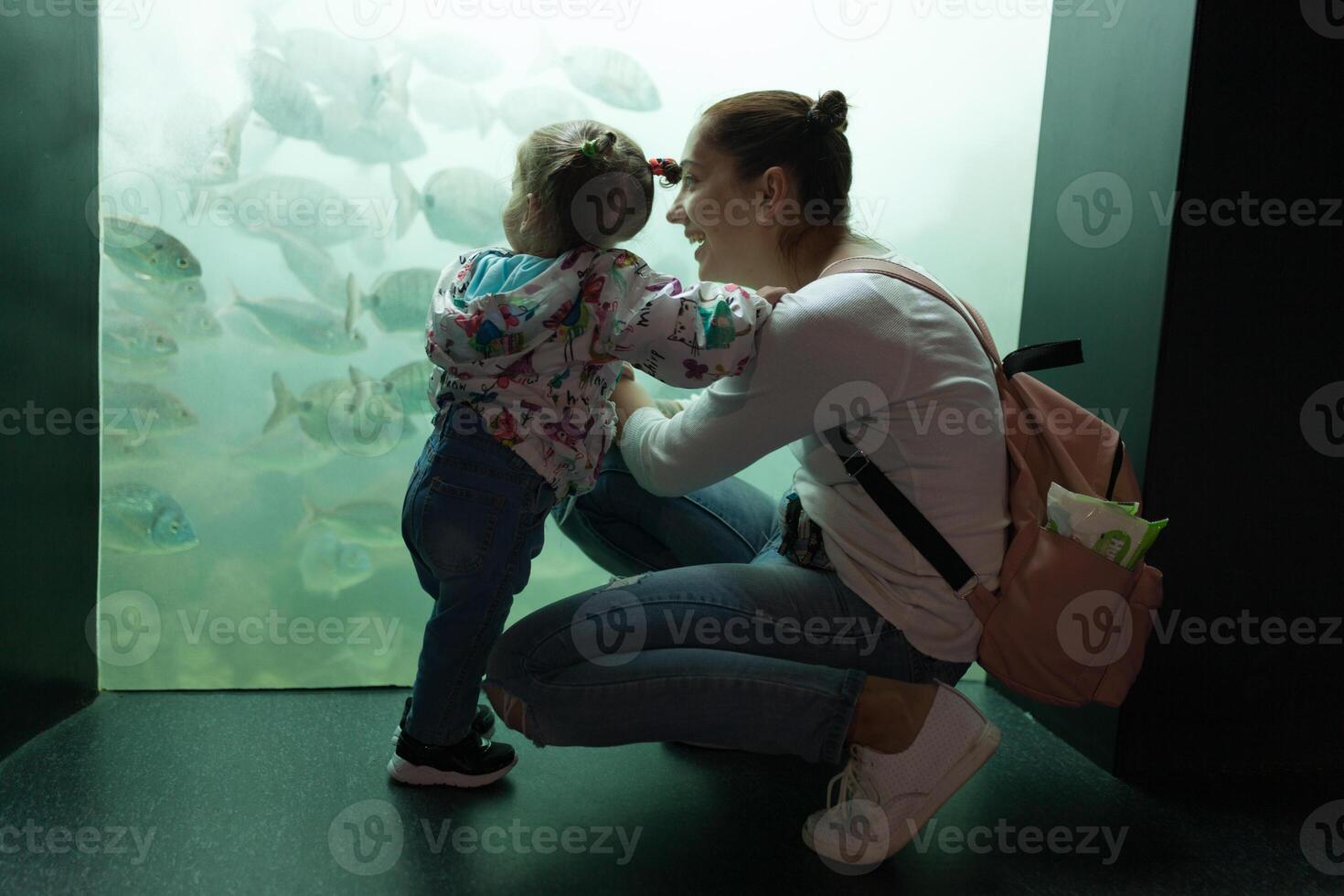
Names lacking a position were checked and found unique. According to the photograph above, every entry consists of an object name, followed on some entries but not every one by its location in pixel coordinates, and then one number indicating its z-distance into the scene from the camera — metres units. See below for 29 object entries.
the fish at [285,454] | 2.12
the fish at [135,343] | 1.97
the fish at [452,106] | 2.12
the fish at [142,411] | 2.00
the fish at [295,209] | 2.05
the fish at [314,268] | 2.09
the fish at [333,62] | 2.03
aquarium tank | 2.00
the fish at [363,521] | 2.19
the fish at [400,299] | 2.14
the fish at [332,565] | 2.19
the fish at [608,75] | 2.16
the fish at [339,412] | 2.13
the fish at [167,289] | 1.97
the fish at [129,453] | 2.02
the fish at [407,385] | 2.16
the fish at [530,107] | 2.16
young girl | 1.37
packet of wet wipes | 1.38
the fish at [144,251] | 1.95
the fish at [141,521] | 2.02
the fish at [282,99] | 2.02
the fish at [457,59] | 2.10
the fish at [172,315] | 1.98
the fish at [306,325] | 2.08
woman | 1.35
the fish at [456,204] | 2.14
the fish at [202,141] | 1.99
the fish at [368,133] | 2.07
